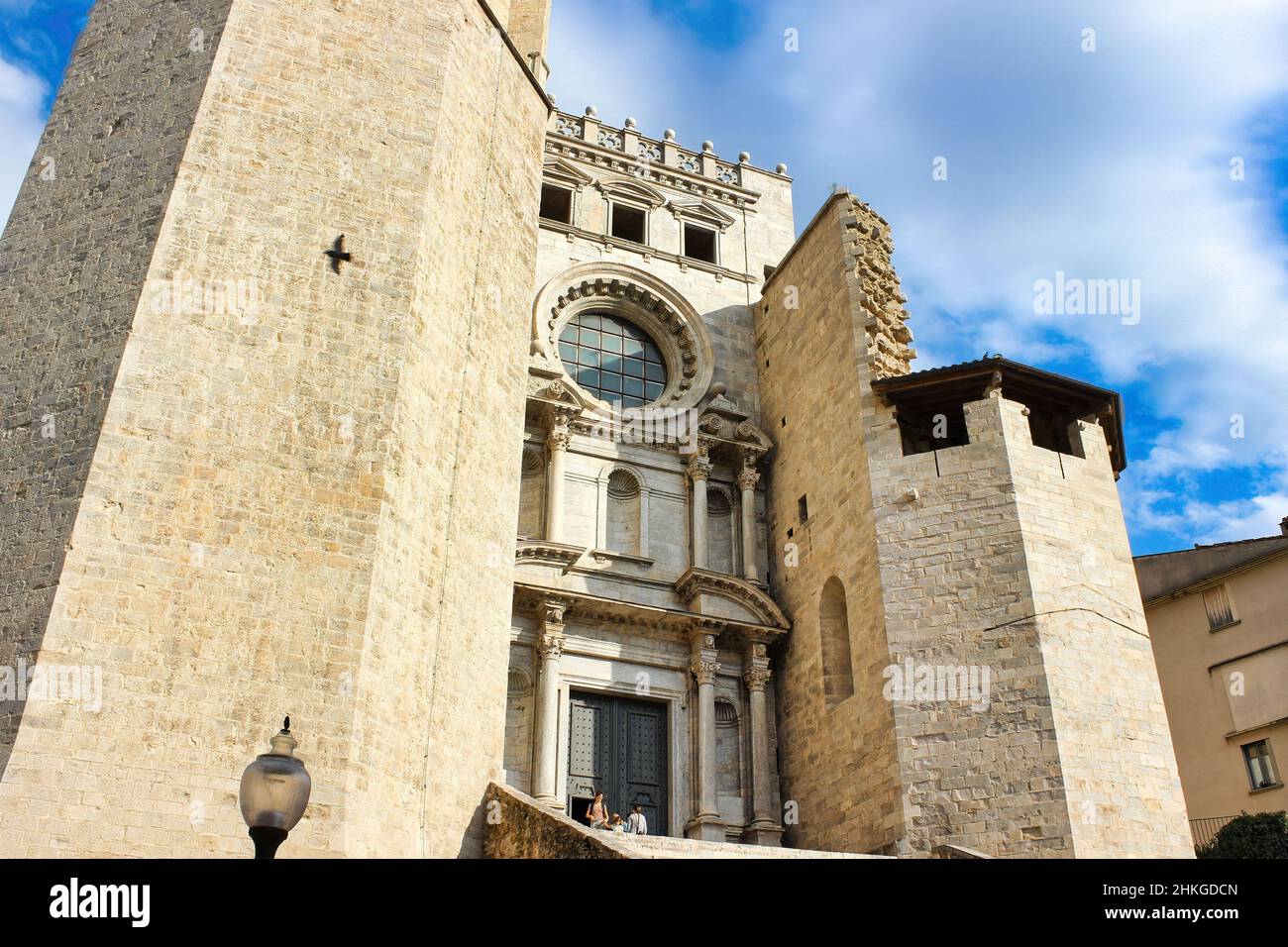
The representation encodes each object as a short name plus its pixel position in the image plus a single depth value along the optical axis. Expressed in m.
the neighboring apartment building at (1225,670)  19.34
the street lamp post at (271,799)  5.92
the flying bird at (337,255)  12.31
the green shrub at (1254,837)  15.64
